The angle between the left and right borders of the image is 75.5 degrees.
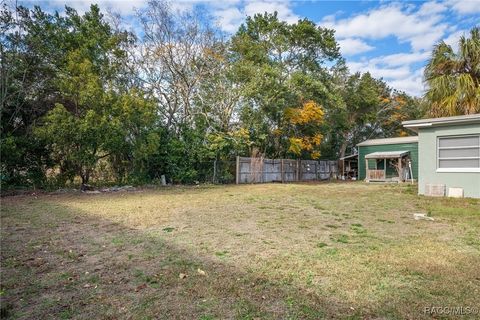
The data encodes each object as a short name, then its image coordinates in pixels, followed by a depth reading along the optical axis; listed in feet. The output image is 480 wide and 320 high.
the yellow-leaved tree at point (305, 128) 60.95
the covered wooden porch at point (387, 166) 62.28
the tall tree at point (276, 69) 55.26
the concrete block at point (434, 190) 32.57
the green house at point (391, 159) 62.75
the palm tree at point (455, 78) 35.73
